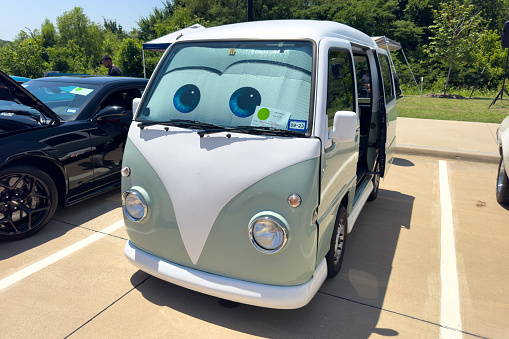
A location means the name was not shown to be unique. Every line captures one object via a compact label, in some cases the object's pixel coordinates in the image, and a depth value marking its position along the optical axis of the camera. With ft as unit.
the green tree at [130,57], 68.87
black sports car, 12.15
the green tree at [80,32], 182.29
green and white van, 7.79
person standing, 27.30
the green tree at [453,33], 64.64
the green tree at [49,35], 189.57
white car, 15.67
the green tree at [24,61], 87.71
